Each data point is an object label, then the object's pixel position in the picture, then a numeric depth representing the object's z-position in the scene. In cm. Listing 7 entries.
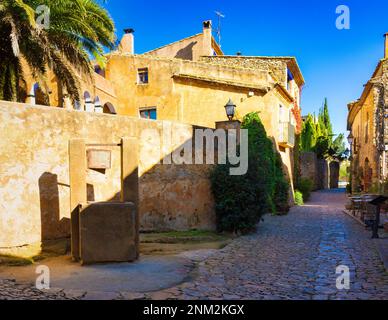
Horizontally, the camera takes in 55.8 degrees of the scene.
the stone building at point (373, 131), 1970
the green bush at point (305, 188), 2390
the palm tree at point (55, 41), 988
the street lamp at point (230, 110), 1127
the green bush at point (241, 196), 992
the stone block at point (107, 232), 632
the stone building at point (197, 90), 1742
